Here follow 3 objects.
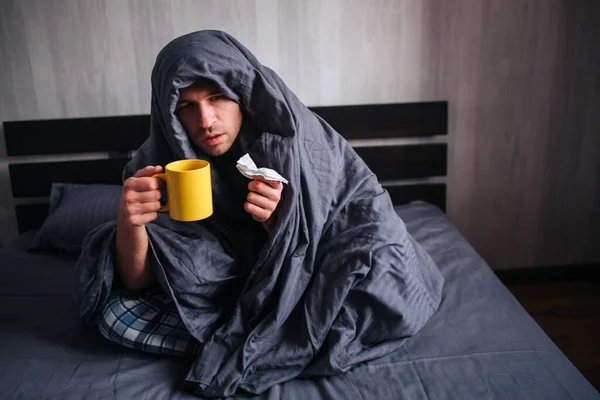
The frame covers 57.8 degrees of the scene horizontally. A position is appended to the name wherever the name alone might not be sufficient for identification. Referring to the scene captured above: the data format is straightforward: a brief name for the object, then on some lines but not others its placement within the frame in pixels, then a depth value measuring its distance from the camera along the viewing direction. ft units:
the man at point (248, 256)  4.09
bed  3.97
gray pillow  6.38
